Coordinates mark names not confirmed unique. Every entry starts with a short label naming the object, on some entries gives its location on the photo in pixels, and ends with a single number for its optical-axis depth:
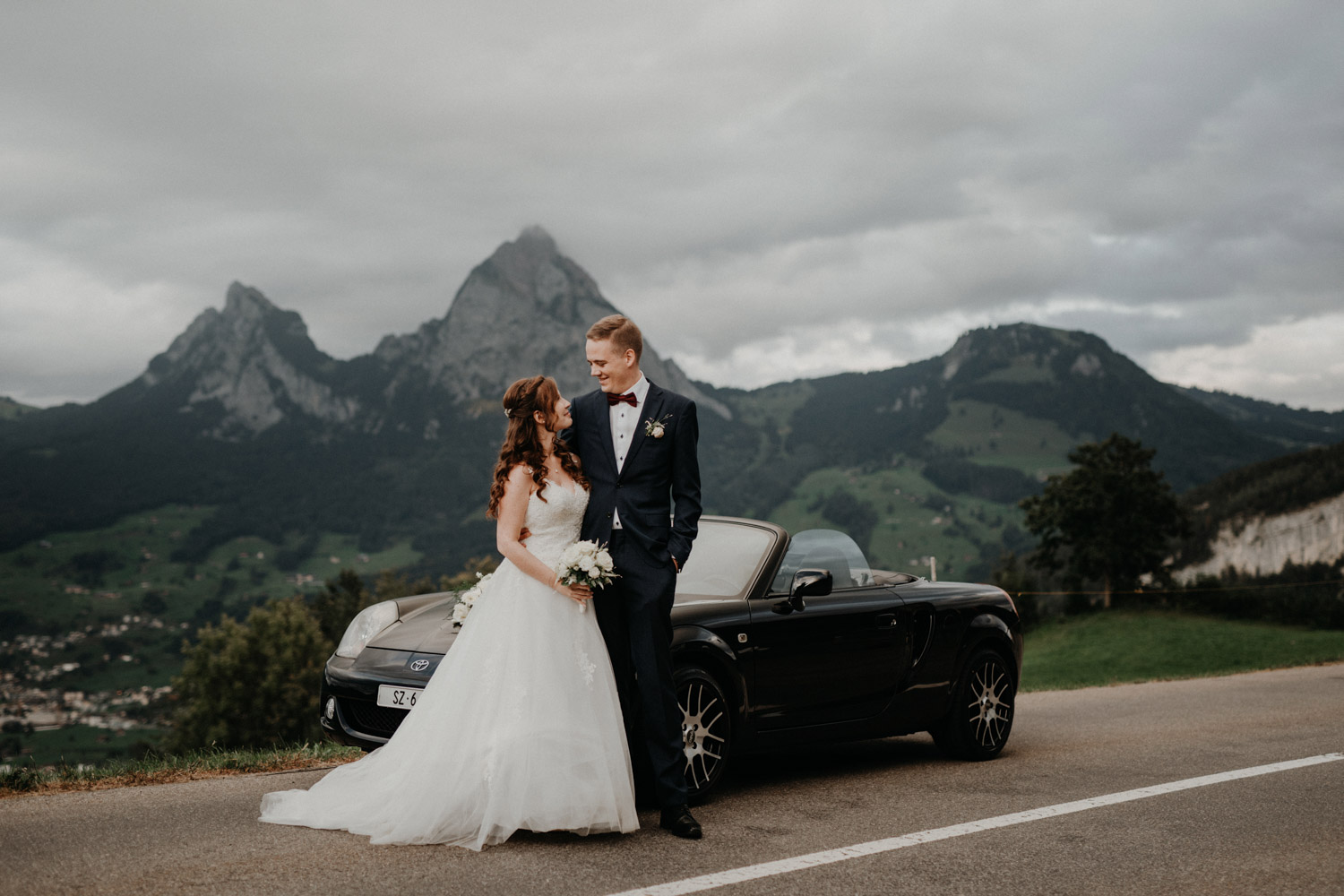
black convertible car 5.05
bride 4.13
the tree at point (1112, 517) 53.34
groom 4.46
